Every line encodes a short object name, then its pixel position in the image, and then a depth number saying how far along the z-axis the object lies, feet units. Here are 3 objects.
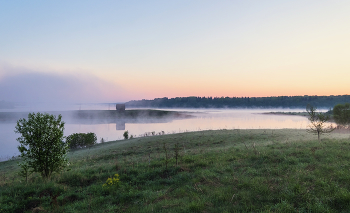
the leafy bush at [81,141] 101.76
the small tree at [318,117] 58.63
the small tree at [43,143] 28.50
